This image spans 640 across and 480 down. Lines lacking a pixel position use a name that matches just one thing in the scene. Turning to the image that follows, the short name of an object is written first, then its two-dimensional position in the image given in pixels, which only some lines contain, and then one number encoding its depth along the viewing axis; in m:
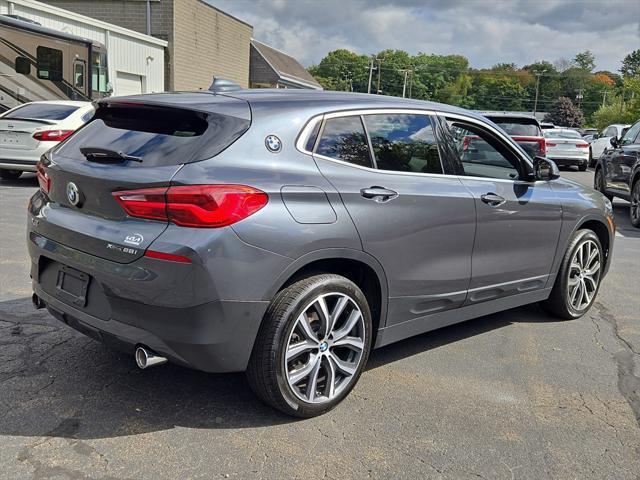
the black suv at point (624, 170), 10.26
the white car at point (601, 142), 23.44
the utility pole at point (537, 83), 115.44
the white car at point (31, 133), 10.86
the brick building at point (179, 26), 29.72
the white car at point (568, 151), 21.27
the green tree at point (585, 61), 129.52
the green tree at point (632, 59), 117.44
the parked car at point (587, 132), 39.28
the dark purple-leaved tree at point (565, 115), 89.94
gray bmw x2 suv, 2.86
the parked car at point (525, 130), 14.66
